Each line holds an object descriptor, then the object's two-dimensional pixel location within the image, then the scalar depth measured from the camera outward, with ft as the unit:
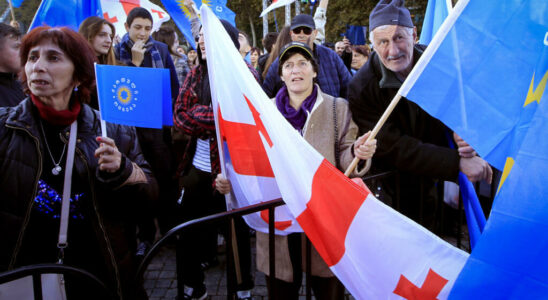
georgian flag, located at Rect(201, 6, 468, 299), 5.32
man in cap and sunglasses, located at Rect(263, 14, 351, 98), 11.87
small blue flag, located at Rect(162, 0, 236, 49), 16.11
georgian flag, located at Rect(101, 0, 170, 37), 18.94
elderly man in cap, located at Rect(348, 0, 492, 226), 7.79
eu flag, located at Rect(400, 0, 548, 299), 4.59
